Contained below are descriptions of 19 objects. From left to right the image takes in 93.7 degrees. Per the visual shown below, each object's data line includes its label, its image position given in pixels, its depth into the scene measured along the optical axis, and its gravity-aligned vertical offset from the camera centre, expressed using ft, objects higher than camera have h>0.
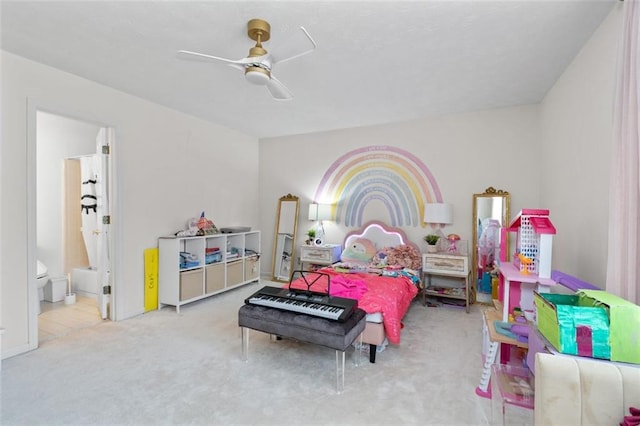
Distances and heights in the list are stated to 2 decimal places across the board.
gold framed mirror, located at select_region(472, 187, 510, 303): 13.21 -0.92
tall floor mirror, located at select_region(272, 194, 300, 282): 17.66 -1.62
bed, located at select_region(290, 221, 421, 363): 8.53 -2.54
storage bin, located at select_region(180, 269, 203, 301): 12.60 -3.20
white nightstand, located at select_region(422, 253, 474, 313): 12.71 -2.64
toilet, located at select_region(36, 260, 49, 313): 12.73 -2.97
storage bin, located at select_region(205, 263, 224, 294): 13.80 -3.19
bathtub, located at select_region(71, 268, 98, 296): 14.30 -3.46
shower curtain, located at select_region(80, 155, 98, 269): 14.03 +0.21
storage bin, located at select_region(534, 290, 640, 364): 4.06 -1.63
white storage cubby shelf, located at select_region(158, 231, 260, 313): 12.51 -2.61
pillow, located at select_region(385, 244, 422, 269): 13.71 -2.14
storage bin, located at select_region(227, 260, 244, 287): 15.07 -3.22
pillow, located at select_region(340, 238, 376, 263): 15.02 -2.07
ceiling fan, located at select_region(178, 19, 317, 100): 6.75 +3.41
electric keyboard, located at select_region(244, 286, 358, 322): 7.44 -2.45
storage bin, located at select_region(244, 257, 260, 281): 16.29 -3.26
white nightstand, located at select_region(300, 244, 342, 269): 15.64 -2.29
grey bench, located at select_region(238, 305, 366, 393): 7.11 -2.95
